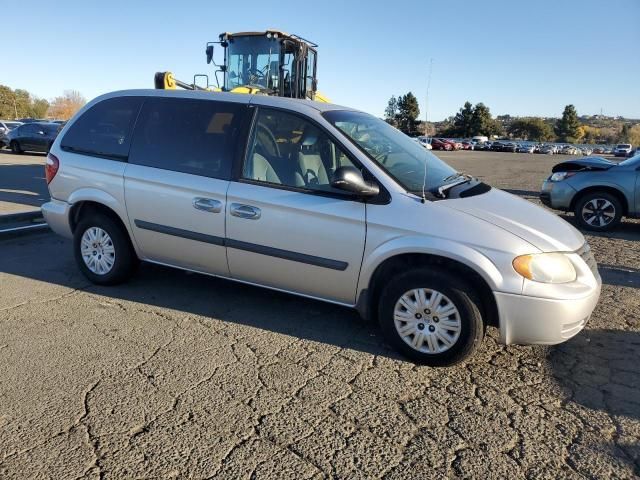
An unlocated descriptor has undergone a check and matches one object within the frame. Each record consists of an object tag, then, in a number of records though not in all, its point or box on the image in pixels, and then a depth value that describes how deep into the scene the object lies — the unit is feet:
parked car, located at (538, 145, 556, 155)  238.27
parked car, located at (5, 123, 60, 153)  68.59
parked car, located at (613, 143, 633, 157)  184.84
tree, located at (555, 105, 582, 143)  369.50
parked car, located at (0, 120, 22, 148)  76.34
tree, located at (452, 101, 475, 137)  324.60
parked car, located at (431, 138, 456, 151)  198.18
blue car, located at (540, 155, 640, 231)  26.55
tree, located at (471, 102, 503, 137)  323.37
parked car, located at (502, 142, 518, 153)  225.23
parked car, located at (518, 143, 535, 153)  227.81
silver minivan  10.64
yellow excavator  36.45
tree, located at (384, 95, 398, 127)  289.17
